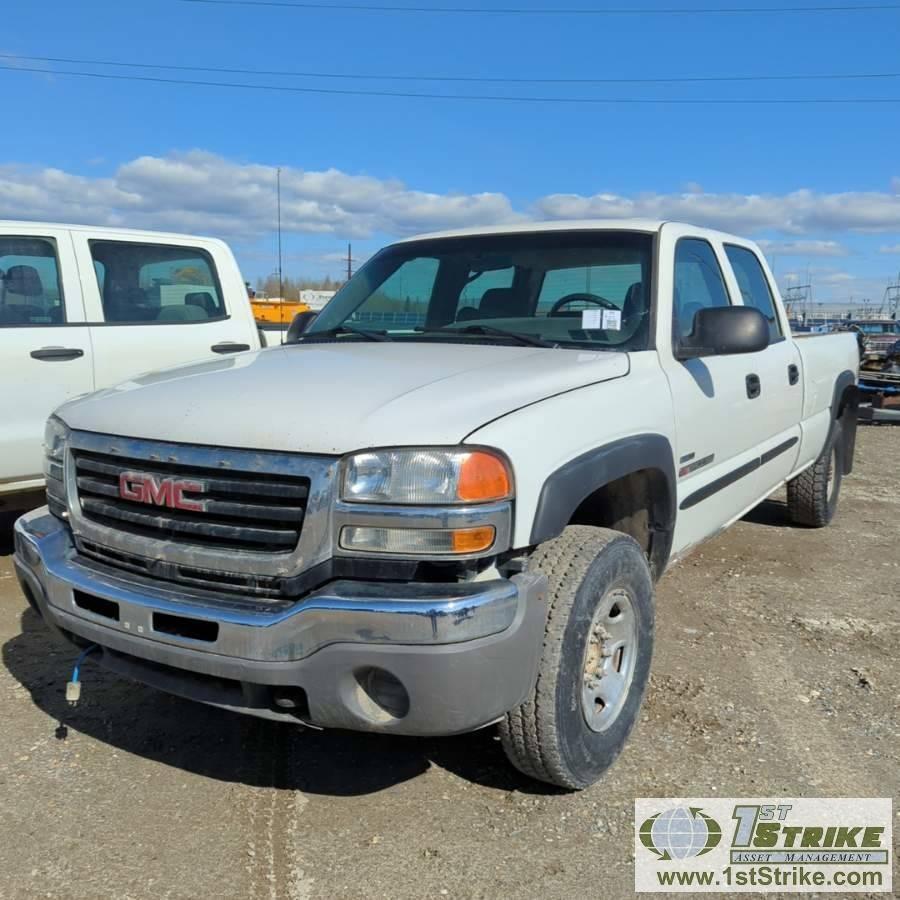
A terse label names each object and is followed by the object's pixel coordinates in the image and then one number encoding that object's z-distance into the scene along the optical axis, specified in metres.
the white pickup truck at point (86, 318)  4.91
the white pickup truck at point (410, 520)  2.22
